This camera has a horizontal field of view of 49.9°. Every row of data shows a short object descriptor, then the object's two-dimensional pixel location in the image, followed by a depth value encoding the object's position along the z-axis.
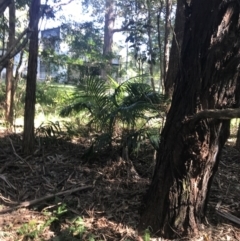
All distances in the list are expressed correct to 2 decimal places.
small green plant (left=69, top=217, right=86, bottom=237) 2.80
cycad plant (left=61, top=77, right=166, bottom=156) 3.91
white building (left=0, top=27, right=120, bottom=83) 7.14
